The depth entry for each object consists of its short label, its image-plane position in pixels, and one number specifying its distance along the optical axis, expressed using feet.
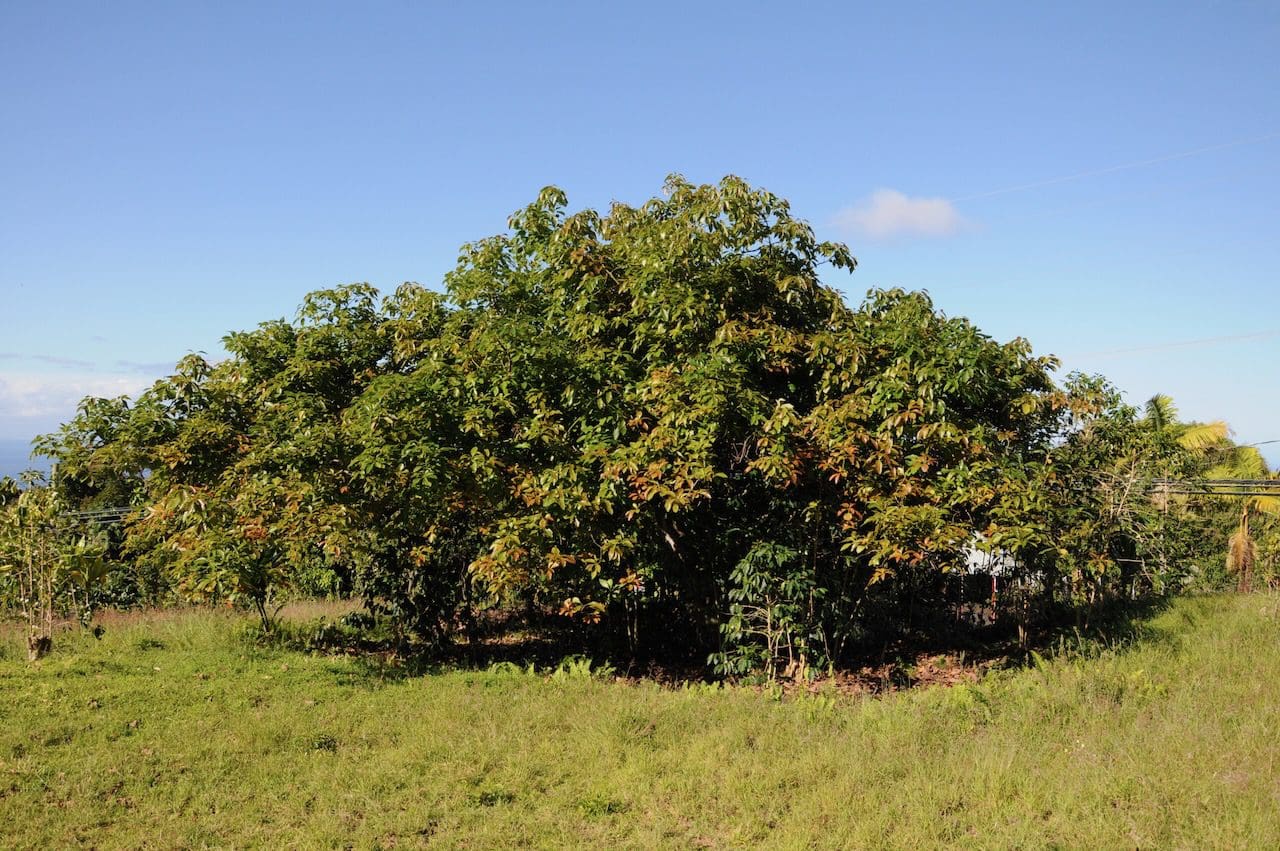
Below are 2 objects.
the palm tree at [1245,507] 51.26
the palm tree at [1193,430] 61.31
